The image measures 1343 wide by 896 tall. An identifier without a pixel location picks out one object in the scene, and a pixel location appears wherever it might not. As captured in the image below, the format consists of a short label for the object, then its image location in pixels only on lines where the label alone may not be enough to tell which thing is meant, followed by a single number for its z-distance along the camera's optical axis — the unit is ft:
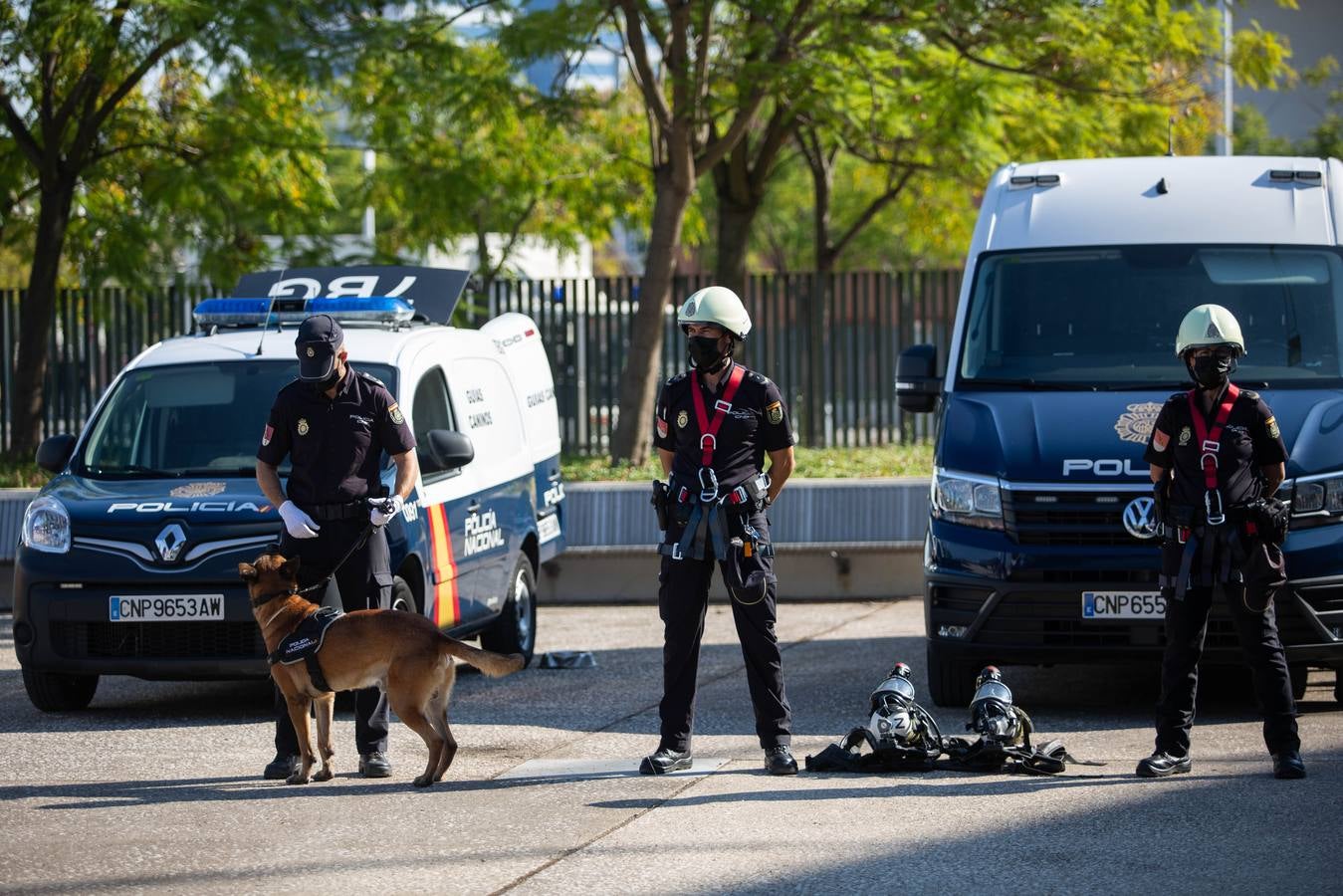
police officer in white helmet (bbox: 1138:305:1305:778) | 46.55
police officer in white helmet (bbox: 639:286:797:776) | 47.34
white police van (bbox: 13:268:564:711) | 56.59
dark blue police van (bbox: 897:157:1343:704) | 53.98
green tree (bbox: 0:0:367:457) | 101.91
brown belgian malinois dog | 46.57
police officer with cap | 48.78
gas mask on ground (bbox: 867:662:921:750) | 48.57
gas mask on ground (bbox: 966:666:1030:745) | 48.62
